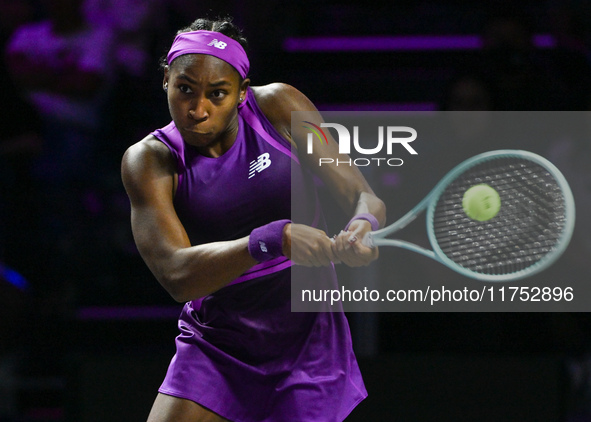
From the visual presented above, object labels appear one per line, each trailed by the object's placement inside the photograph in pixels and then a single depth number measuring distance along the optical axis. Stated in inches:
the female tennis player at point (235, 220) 484.8
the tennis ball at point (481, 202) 497.6
